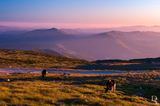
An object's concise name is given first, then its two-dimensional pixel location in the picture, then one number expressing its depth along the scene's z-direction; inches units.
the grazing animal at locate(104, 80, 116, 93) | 1652.1
